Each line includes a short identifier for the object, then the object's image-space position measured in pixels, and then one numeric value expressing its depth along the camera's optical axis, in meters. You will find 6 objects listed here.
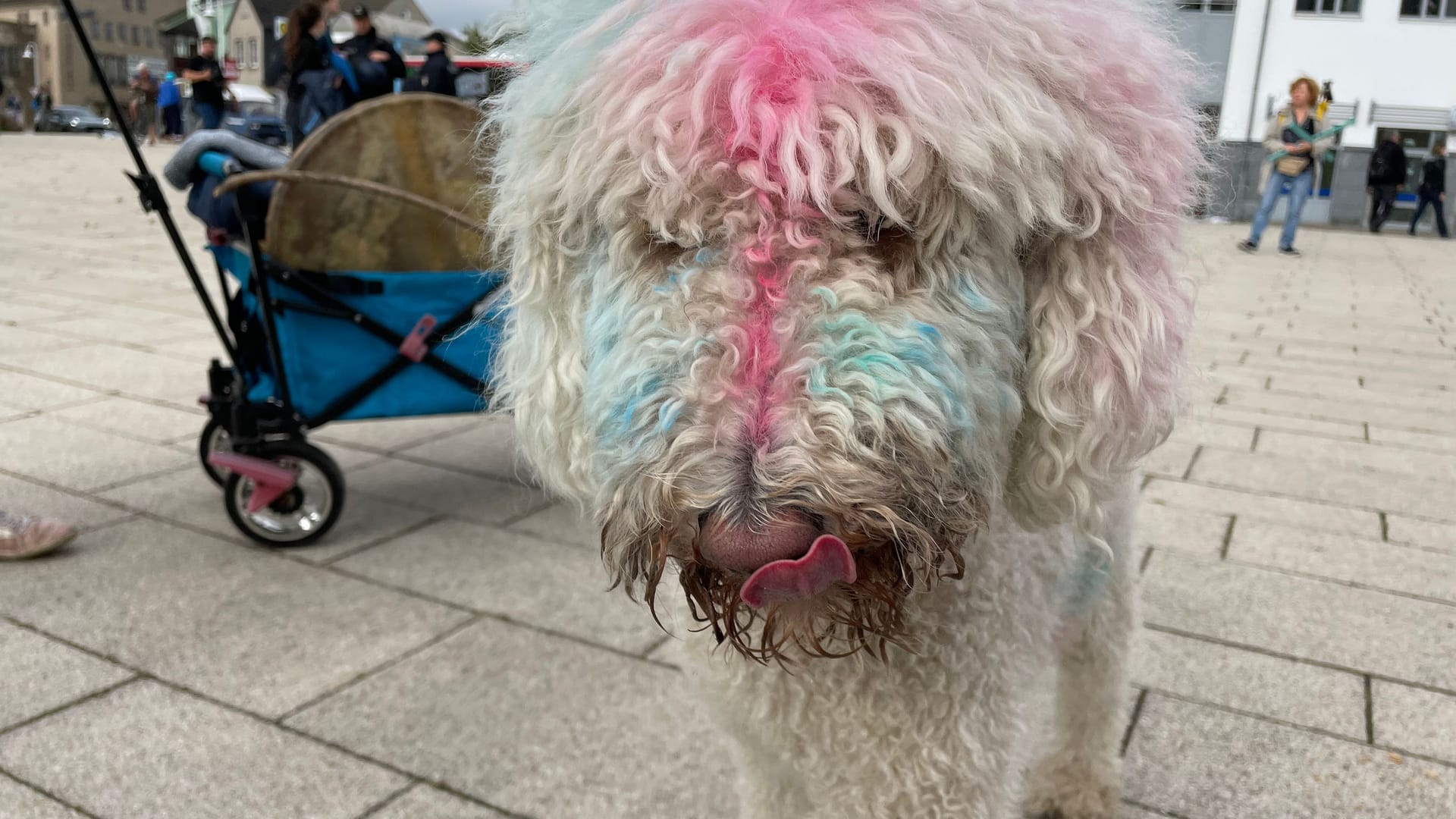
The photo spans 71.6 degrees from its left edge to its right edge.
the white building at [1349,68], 21.52
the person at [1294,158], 12.10
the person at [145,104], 30.77
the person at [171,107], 27.91
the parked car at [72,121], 42.81
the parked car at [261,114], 25.98
